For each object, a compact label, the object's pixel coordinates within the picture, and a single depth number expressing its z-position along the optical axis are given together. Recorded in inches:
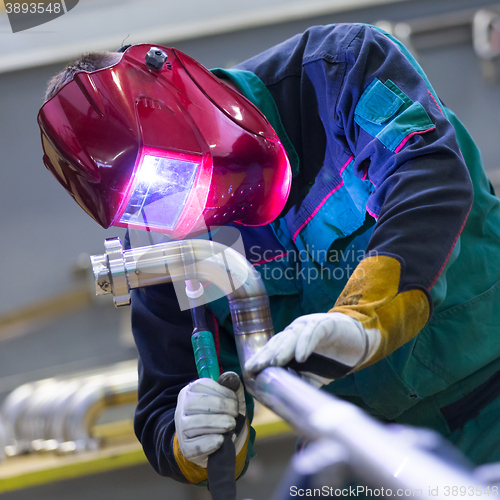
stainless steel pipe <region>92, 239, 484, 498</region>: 88.5
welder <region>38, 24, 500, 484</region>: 120.7
